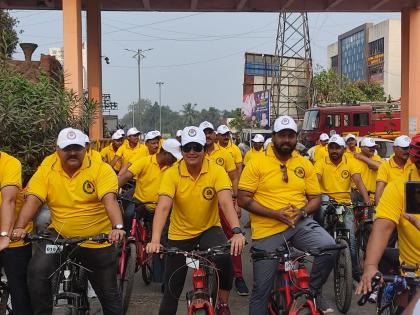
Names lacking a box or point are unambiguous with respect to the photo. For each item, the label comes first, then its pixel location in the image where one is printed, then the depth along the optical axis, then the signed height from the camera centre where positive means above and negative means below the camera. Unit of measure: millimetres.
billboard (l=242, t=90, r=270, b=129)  47209 +1896
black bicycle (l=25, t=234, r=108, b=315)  3979 -1097
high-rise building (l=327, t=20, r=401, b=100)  72875 +10649
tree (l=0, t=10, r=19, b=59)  8392 +1352
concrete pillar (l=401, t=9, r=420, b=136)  21234 +2109
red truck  25500 +325
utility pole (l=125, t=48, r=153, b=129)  68500 +8188
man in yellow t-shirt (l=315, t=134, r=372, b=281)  7398 -598
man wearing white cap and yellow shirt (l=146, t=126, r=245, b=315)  4496 -639
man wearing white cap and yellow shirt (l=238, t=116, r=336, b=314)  4680 -592
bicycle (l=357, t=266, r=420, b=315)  3088 -916
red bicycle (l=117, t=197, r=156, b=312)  6996 -1285
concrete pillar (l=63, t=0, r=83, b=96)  16188 +2664
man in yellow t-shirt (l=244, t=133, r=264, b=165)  12172 -287
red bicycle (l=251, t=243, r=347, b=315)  3988 -1139
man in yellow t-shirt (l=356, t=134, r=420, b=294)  3404 -590
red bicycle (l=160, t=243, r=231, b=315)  4012 -1111
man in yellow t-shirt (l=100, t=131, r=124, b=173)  11070 -310
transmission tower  46938 +4509
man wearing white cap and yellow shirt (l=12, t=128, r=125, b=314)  4227 -602
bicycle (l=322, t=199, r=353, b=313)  5703 -1432
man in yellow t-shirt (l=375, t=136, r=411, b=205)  6273 -419
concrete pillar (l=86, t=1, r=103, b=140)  20703 +3051
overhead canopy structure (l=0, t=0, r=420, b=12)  21366 +4794
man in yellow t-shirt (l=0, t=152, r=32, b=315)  4250 -928
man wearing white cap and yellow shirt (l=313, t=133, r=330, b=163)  11312 -411
